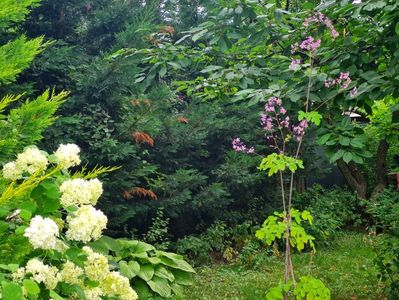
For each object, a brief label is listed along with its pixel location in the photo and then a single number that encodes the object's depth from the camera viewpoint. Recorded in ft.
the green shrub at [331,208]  24.77
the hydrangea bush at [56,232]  4.94
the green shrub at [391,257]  12.60
